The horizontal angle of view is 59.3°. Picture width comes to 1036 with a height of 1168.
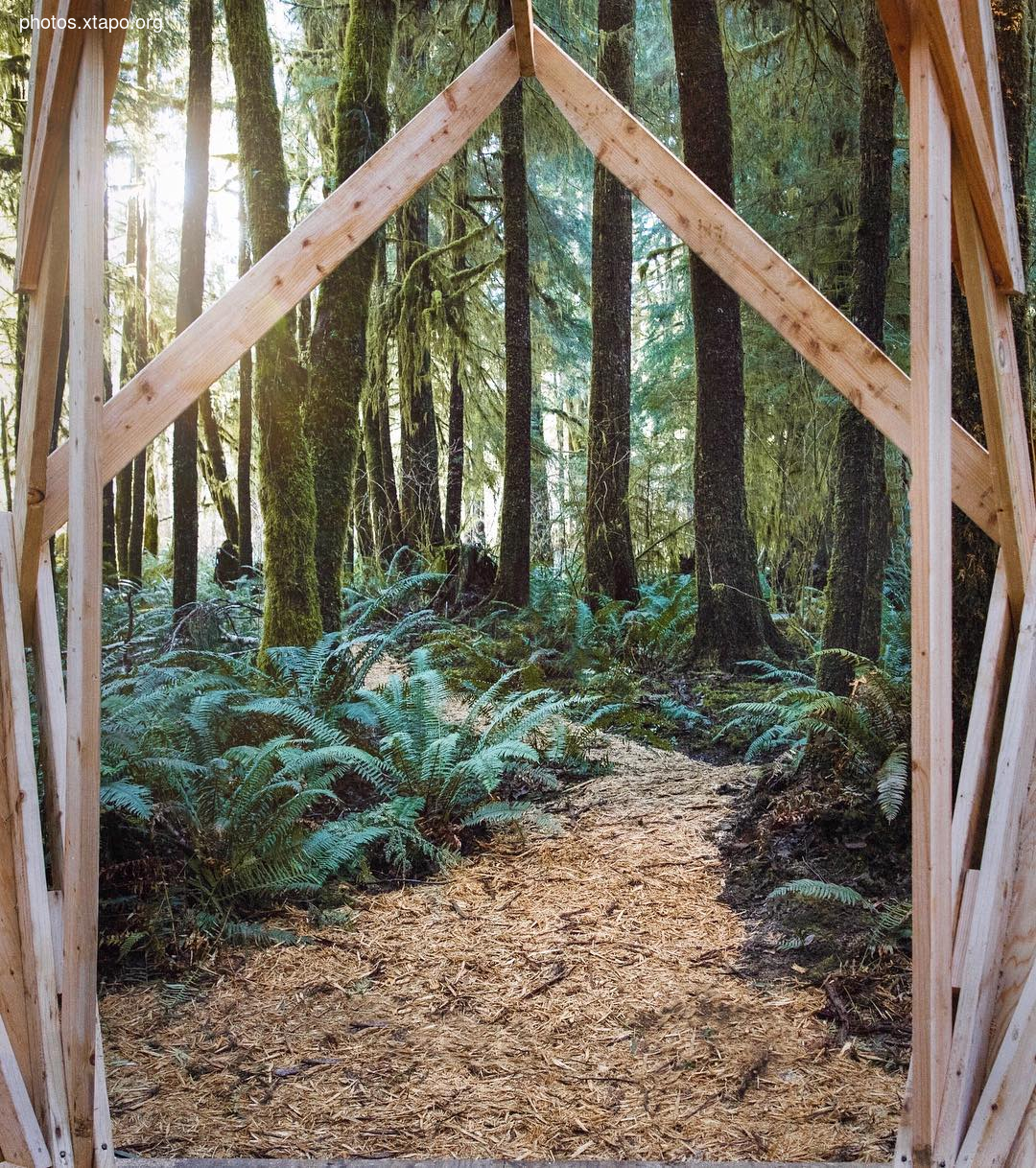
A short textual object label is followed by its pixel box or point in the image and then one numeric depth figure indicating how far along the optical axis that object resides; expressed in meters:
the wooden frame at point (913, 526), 1.87
